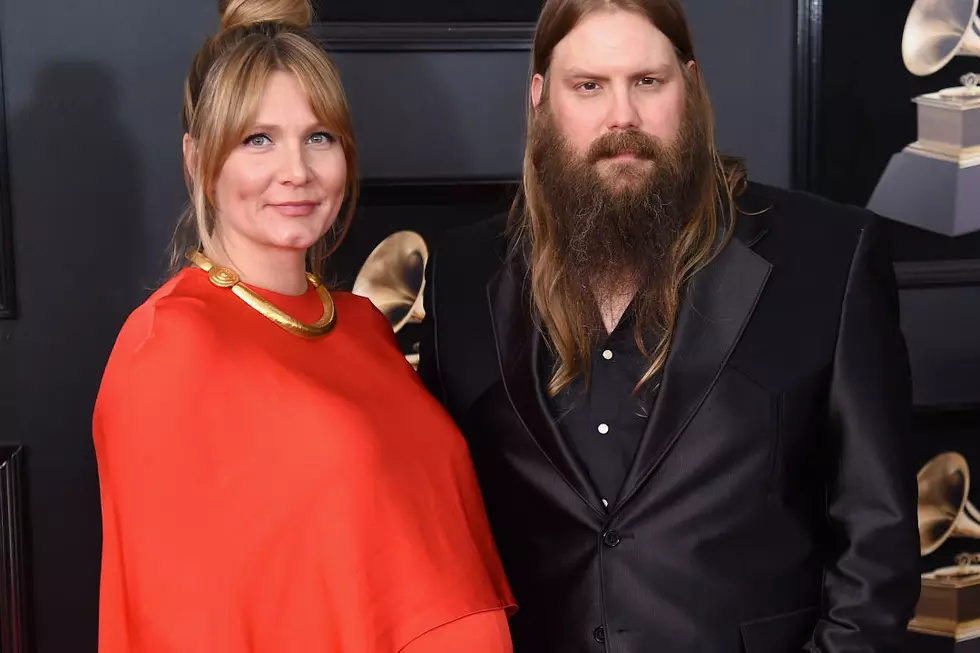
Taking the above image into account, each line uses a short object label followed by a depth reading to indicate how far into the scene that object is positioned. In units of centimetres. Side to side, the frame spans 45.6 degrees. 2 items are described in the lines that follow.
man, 216
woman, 199
